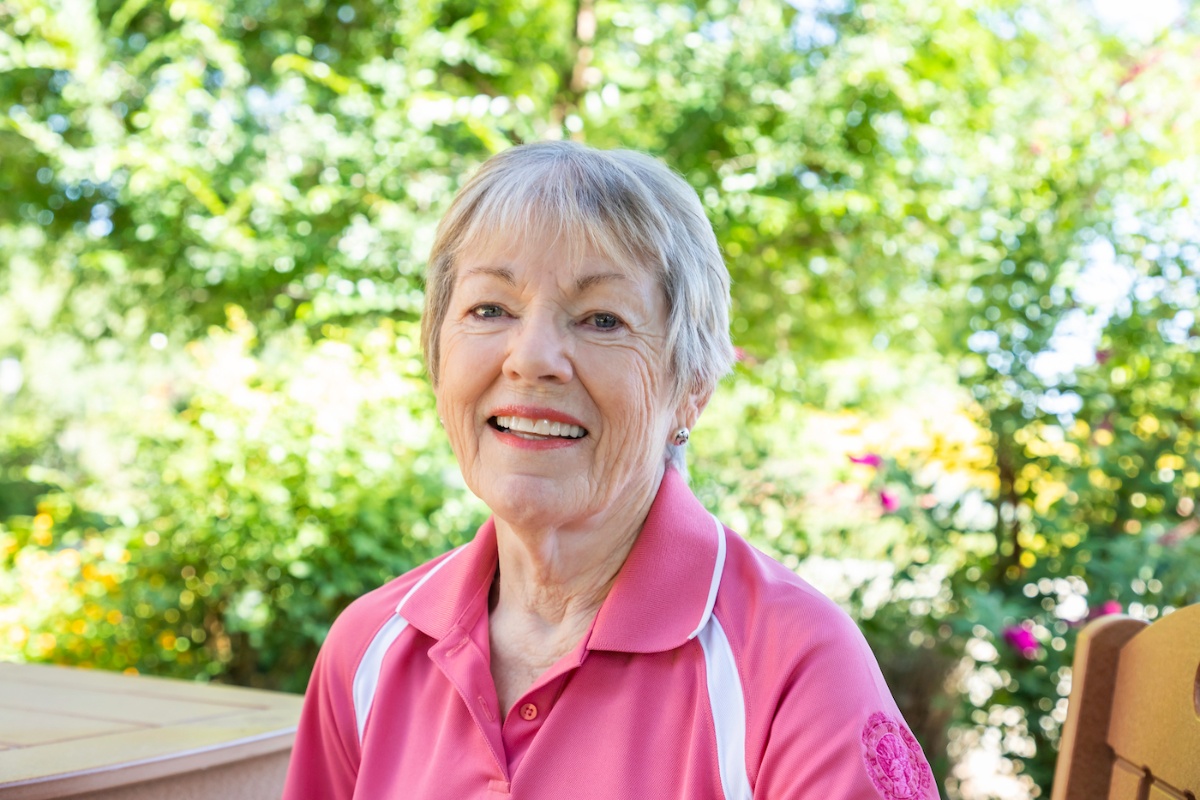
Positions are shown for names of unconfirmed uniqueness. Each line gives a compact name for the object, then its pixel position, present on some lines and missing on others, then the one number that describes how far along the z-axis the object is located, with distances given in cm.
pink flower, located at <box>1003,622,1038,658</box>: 248
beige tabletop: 142
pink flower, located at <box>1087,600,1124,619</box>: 242
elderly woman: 116
